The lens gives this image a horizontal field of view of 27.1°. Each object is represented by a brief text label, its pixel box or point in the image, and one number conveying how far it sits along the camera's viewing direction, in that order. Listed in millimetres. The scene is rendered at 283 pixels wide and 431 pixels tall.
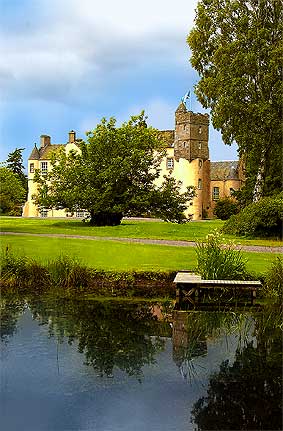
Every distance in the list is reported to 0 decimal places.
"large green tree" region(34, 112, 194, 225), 31312
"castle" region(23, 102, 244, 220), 58125
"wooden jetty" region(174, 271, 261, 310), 13047
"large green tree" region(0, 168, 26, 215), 57391
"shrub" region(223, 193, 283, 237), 24391
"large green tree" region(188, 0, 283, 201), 28078
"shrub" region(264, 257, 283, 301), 13172
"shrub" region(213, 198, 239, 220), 52619
